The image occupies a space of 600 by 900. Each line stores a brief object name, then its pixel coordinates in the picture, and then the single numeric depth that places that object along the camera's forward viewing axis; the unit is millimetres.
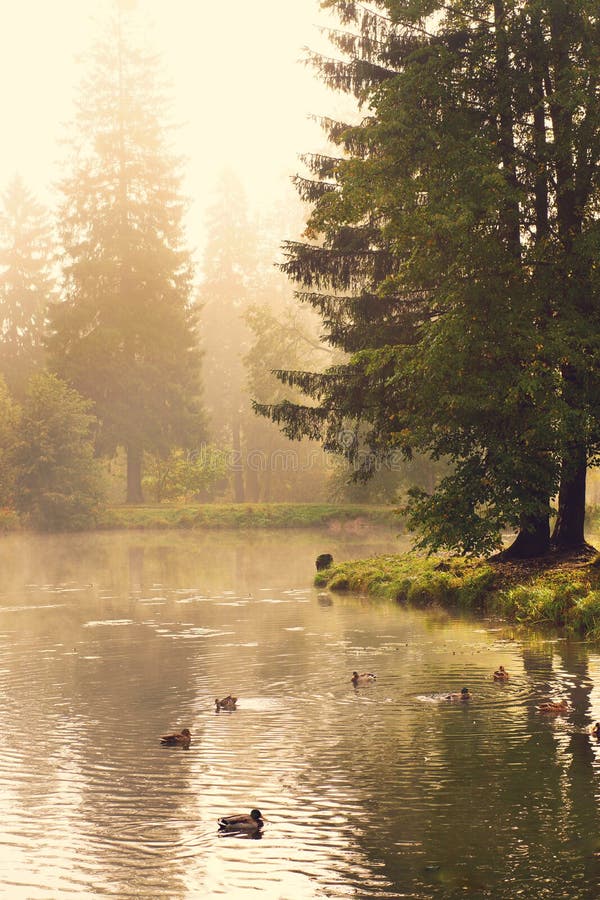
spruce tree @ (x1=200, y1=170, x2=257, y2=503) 87875
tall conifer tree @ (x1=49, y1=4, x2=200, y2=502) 70250
